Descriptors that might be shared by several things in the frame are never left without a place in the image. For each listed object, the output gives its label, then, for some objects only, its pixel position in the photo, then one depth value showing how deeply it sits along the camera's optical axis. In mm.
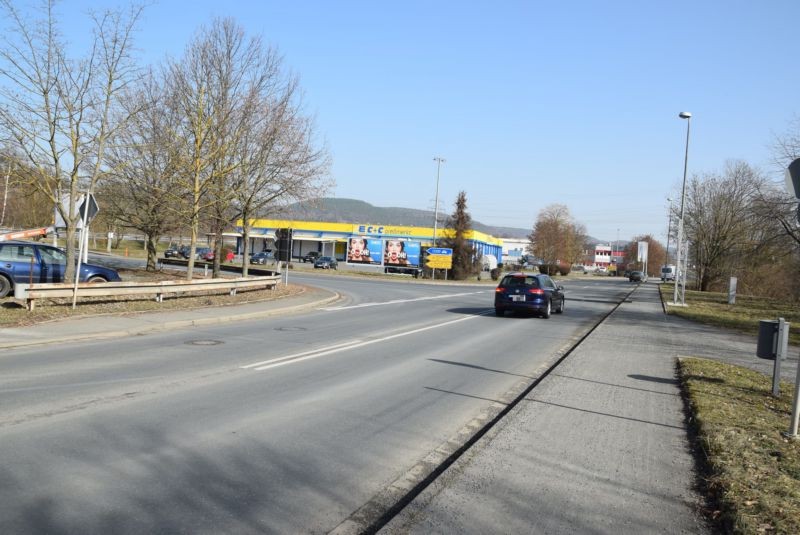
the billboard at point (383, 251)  62594
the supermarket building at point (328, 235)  78125
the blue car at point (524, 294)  20750
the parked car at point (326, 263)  60750
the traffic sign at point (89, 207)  14391
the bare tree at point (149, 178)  22891
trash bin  7980
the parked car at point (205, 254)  56662
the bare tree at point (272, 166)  24609
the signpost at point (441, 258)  49347
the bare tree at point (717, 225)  51781
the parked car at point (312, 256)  70294
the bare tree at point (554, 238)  90312
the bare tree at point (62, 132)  15531
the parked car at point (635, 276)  82800
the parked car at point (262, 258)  66331
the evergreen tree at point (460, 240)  50844
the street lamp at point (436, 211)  62866
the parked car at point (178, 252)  63719
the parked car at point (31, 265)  16234
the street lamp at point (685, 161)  32031
